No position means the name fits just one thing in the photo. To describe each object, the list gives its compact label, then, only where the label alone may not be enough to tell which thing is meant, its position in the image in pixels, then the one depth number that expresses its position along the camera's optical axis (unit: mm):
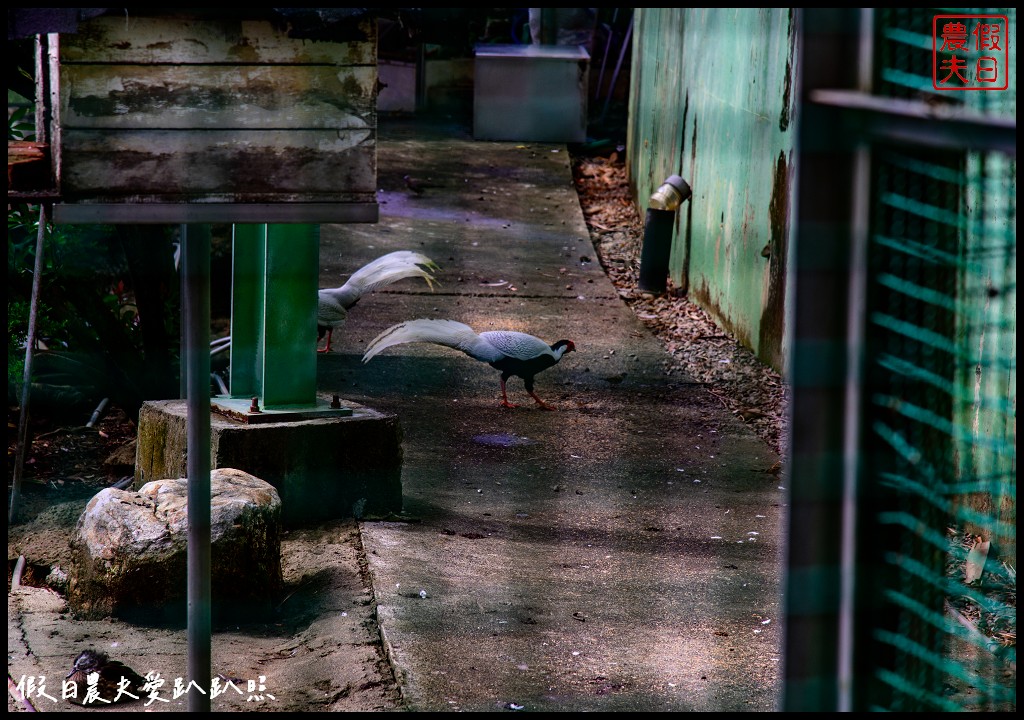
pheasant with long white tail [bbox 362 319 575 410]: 12922
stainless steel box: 27250
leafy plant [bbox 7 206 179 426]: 12617
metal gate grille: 2908
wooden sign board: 4969
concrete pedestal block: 9578
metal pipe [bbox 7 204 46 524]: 9430
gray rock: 8016
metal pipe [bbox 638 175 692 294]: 18250
